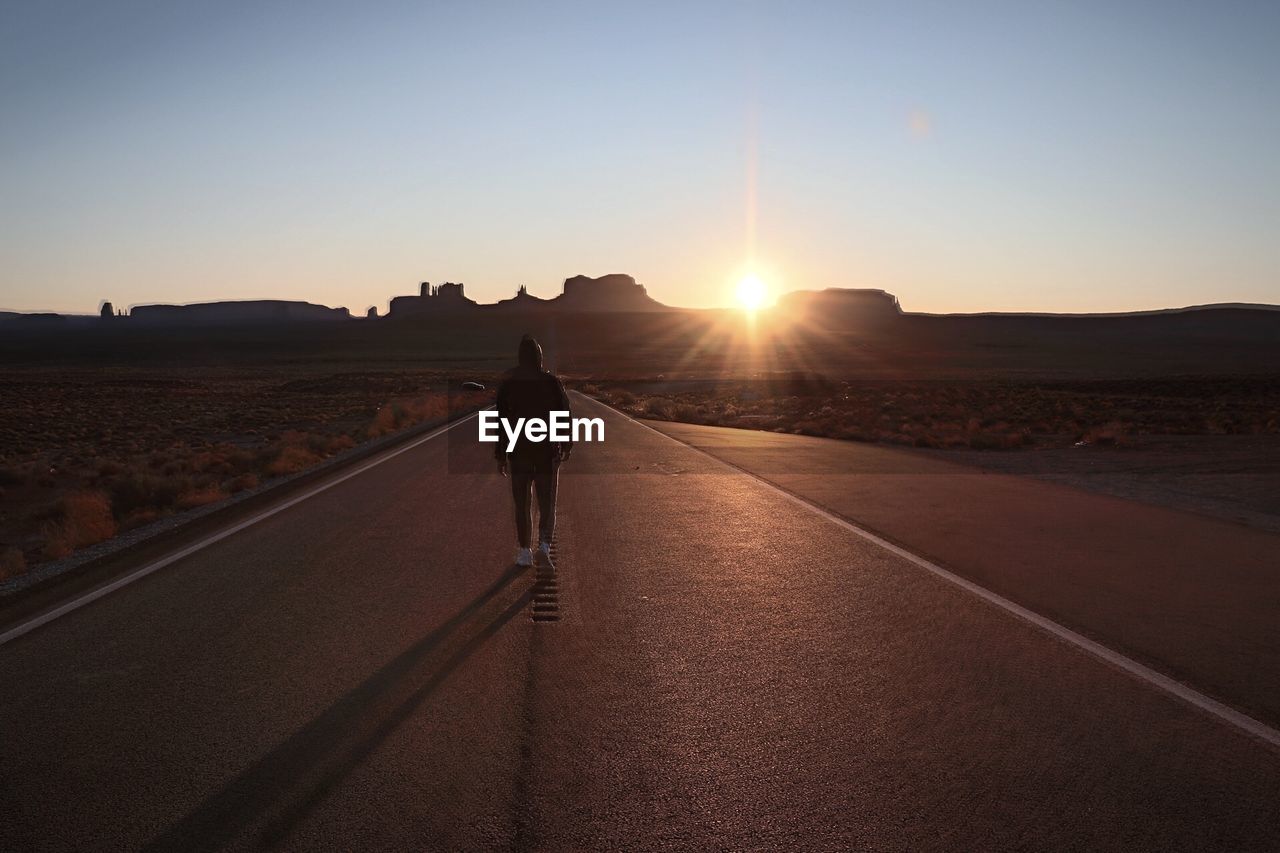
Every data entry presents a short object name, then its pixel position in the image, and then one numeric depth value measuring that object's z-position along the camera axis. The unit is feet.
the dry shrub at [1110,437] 81.10
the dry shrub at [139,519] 41.11
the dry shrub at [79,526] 34.65
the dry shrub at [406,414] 102.77
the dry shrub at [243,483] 52.08
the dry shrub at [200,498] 45.68
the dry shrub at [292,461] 60.85
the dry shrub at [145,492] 49.79
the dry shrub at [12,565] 29.81
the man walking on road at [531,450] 28.14
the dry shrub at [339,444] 77.41
